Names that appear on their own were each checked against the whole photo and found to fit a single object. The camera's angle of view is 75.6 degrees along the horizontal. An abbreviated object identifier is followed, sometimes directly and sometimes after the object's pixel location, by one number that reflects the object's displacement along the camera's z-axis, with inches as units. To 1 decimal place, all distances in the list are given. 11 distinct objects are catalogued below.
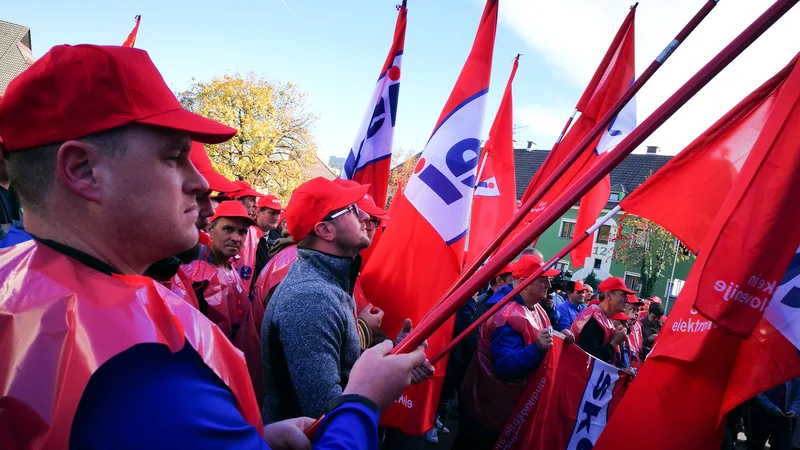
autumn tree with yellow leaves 962.7
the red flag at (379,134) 184.9
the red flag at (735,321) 84.5
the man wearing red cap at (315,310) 82.6
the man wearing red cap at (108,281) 33.4
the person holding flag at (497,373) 156.5
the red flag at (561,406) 151.4
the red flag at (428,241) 136.2
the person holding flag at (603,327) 193.6
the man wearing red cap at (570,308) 281.9
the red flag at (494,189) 199.5
